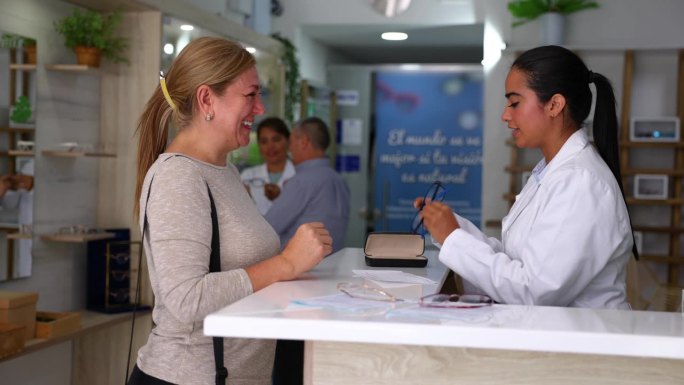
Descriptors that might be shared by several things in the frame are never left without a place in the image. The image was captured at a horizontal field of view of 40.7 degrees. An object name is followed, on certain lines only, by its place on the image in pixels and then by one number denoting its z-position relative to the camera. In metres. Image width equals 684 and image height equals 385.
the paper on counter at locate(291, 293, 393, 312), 1.82
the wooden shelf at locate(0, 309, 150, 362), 3.90
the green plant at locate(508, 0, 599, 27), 6.71
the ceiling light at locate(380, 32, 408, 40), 8.18
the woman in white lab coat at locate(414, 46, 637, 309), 2.15
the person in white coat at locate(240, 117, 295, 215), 5.99
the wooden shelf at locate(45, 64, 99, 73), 4.47
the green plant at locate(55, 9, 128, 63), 4.54
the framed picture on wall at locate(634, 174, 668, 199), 6.69
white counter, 1.61
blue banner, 8.66
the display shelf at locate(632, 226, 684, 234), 6.64
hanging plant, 7.13
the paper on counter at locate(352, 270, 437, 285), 2.34
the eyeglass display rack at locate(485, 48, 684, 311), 6.65
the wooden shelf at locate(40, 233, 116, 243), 4.49
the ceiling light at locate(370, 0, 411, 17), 7.39
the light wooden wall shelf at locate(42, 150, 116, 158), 4.48
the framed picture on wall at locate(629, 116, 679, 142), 6.62
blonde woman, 2.02
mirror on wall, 4.15
